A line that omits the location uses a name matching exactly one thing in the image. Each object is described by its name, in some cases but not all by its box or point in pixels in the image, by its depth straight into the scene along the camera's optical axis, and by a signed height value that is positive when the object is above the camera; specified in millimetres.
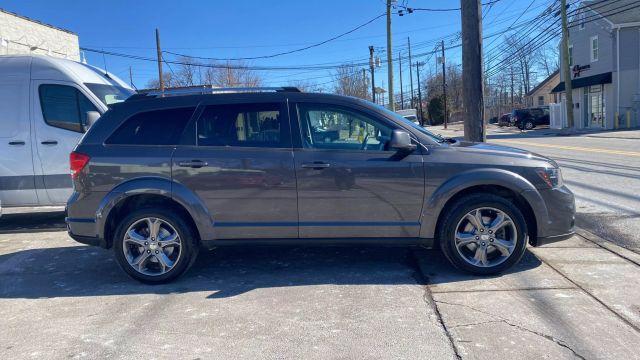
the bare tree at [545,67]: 77325 +8606
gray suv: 4684 -478
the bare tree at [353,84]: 47406 +4833
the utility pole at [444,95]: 53166 +3599
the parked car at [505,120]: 48875 +361
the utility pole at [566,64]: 31084 +3421
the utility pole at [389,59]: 23625 +3424
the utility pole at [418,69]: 72250 +8804
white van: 7273 +393
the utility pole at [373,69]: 34553 +4653
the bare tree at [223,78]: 43906 +5750
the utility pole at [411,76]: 77956 +8558
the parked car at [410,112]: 33641 +1229
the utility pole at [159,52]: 32066 +6141
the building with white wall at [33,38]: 18344 +4701
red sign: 35688 +3714
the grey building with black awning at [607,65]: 31500 +3563
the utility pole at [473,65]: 7293 +892
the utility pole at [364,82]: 47841 +4972
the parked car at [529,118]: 42219 +414
